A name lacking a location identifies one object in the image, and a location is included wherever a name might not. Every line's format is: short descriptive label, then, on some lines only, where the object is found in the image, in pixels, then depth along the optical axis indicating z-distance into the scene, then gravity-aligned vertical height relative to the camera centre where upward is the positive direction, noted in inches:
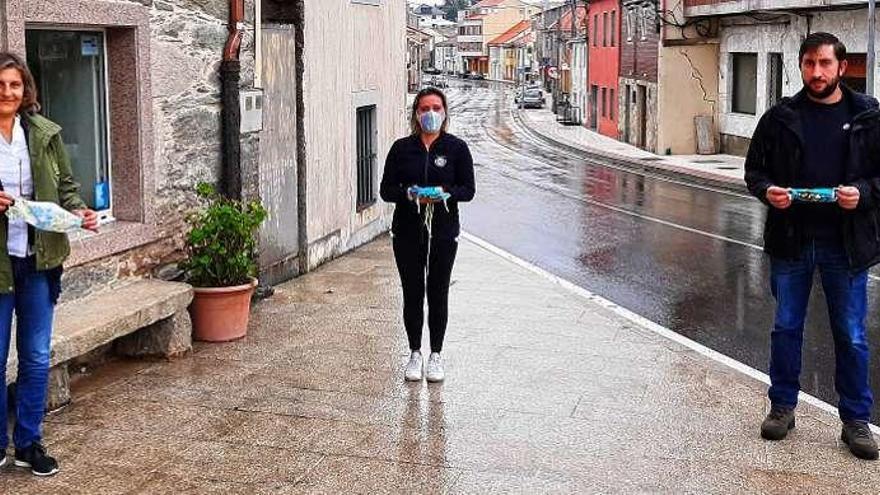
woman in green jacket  192.5 -24.2
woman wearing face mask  266.5 -22.5
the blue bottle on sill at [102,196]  292.7 -22.7
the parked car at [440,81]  4261.8 +101.0
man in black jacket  216.8 -20.7
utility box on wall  352.2 -0.5
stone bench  238.5 -49.7
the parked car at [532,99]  2706.7 +14.9
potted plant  301.1 -44.0
